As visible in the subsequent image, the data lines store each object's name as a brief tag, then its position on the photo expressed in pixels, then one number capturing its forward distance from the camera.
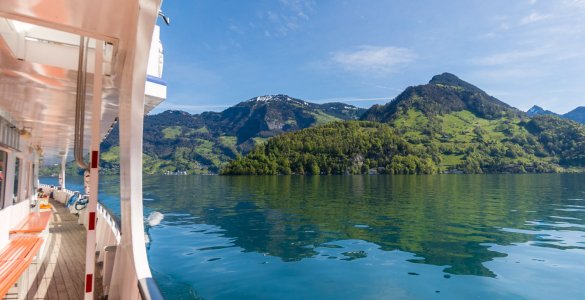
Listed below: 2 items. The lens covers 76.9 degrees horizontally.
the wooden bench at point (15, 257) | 4.87
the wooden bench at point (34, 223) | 8.46
